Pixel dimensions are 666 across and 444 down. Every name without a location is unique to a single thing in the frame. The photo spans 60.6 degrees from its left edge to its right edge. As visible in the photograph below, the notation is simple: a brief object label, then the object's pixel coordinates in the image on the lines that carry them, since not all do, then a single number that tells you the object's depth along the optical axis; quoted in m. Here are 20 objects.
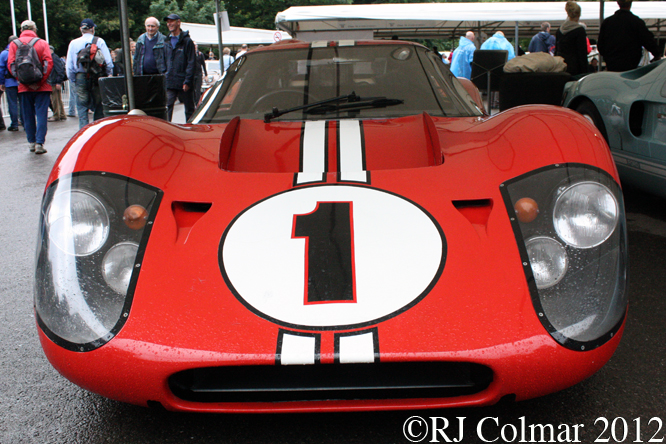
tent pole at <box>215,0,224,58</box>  6.70
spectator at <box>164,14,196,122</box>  6.55
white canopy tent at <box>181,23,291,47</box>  23.66
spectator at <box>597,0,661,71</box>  5.34
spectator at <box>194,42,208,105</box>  7.51
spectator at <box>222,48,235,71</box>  17.40
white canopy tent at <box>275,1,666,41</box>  9.63
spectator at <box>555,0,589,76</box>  6.11
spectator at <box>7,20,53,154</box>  6.65
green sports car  3.26
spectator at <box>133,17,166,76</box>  6.55
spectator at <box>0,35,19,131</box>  8.37
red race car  1.35
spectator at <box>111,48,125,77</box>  9.47
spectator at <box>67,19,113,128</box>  7.11
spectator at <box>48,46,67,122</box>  9.41
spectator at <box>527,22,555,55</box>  9.78
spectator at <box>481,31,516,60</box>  9.43
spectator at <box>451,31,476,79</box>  9.59
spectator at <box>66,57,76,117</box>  12.05
